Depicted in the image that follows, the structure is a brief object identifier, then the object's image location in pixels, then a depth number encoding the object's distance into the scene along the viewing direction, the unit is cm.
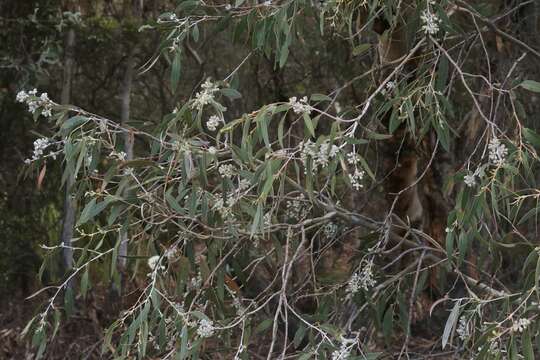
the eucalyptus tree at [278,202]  449
